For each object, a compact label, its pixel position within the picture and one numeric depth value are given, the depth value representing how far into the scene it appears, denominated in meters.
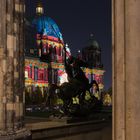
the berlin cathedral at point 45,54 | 76.19
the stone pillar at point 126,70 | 2.55
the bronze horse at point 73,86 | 13.41
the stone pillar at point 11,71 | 9.27
